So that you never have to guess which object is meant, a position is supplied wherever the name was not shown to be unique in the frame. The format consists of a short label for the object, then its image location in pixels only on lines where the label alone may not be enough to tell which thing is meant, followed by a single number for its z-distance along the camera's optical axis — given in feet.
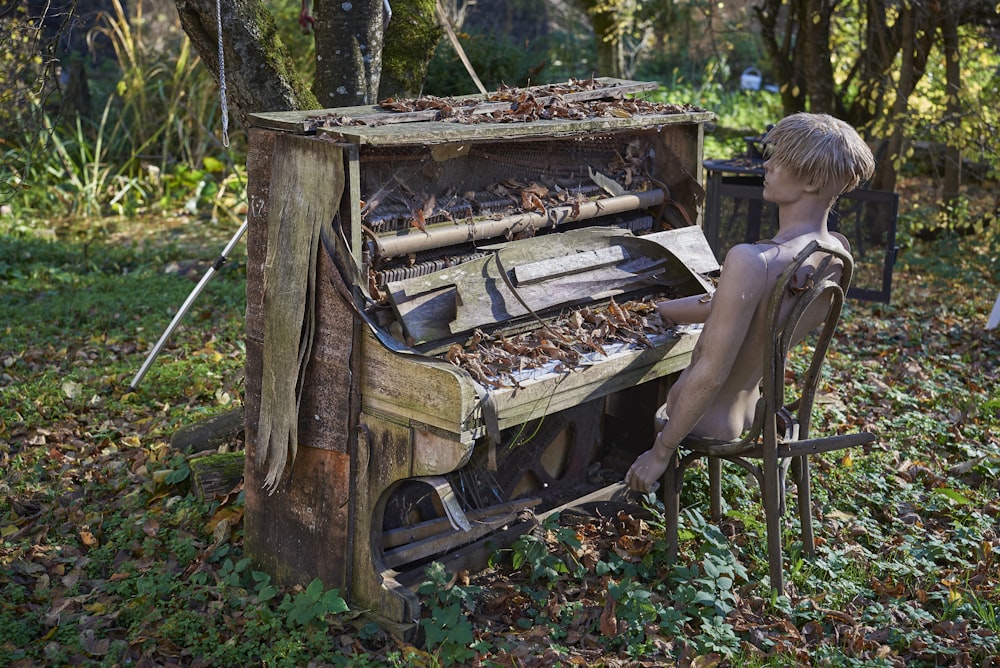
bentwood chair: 9.91
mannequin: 9.95
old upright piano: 9.36
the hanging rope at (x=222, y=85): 10.75
